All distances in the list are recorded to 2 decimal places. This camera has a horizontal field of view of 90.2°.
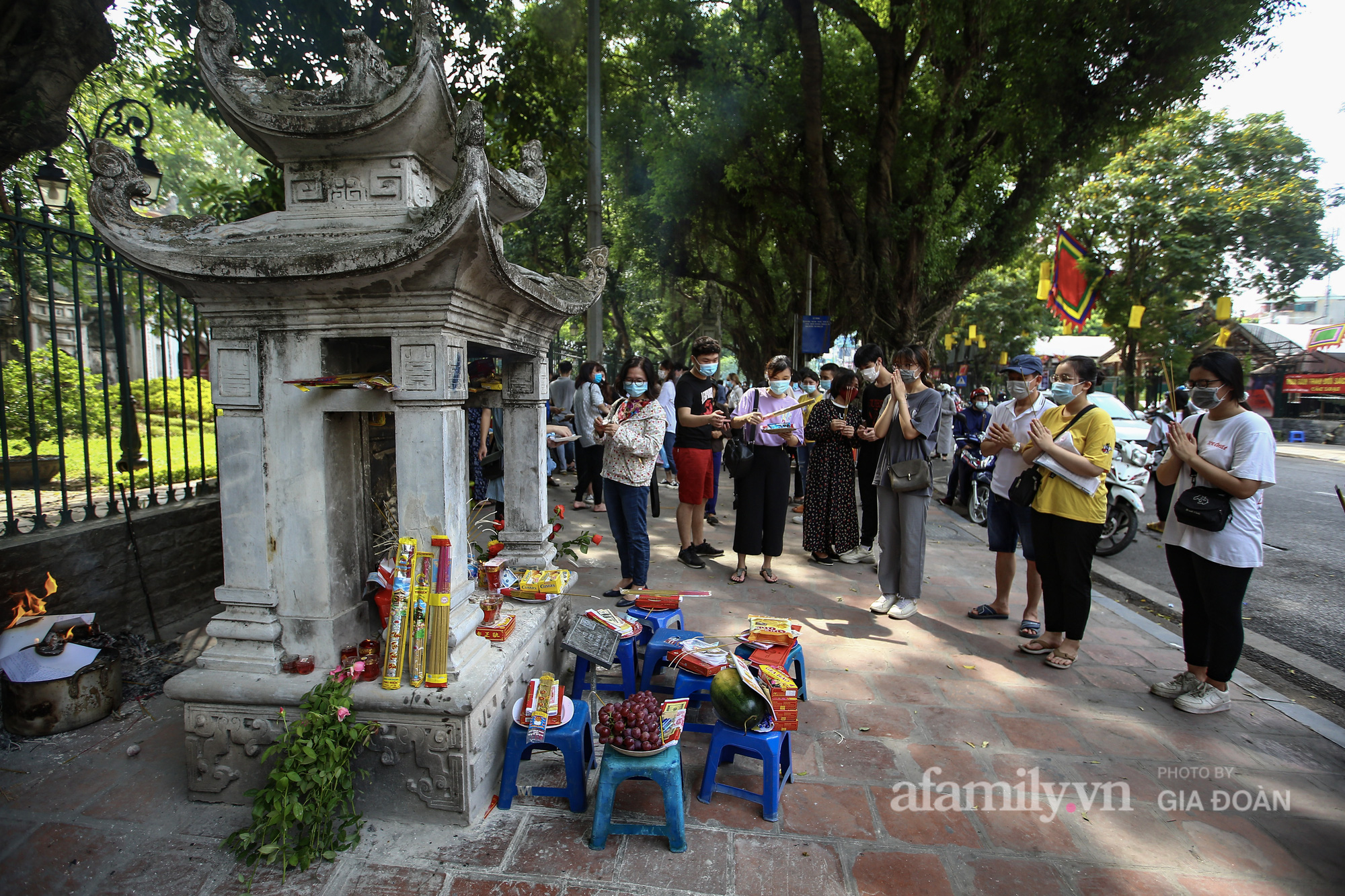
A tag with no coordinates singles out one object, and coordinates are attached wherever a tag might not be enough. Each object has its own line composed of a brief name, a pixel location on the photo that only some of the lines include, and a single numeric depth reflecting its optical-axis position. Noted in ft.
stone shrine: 8.83
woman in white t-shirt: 11.56
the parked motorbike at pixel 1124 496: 23.56
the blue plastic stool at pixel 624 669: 11.80
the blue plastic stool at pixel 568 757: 9.18
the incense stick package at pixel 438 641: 8.91
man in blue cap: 15.53
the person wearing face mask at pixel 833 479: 19.98
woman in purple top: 18.99
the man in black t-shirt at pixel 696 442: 18.57
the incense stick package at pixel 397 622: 8.88
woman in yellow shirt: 13.34
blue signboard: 49.67
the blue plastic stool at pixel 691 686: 10.72
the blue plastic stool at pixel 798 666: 12.23
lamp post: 13.98
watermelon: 9.38
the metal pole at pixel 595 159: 27.81
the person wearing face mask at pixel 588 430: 27.25
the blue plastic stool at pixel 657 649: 12.00
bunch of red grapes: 8.70
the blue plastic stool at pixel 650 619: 12.70
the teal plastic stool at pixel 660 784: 8.50
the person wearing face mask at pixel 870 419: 18.31
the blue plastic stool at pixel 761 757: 9.14
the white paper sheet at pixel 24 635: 10.96
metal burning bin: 10.93
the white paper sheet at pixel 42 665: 10.81
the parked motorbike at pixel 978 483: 28.17
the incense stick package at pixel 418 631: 8.96
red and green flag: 41.93
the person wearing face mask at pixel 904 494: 16.21
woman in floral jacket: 16.24
